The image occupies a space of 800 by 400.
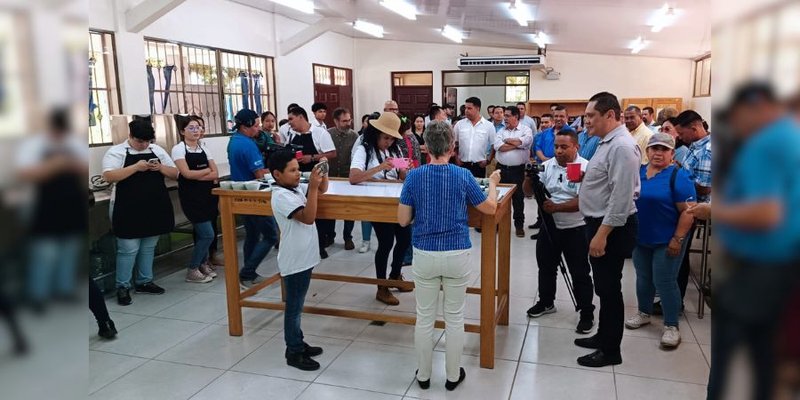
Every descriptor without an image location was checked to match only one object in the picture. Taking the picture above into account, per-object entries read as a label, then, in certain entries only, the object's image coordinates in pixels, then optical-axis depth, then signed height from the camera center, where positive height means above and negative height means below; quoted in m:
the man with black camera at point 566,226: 2.86 -0.58
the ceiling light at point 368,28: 8.58 +1.74
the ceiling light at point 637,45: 7.96 +1.26
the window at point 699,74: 8.71 +0.83
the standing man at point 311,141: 4.65 -0.11
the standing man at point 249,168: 3.79 -0.28
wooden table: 2.56 -0.55
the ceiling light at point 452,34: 8.39 +1.58
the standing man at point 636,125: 4.02 -0.02
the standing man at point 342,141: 5.17 -0.13
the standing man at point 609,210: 2.26 -0.39
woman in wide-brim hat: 3.22 -0.25
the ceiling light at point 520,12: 5.65 +1.33
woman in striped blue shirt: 2.21 -0.42
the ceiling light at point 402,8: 6.36 +1.53
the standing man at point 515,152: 5.17 -0.27
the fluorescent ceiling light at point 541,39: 8.16 +1.43
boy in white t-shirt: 2.47 -0.52
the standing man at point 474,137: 5.16 -0.11
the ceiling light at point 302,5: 6.13 +1.54
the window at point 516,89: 10.45 +0.73
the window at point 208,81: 5.71 +0.62
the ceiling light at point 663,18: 5.24 +1.16
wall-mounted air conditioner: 9.82 +1.20
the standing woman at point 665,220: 2.56 -0.49
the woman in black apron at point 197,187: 3.77 -0.42
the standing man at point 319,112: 5.25 +0.17
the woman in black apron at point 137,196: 3.37 -0.43
